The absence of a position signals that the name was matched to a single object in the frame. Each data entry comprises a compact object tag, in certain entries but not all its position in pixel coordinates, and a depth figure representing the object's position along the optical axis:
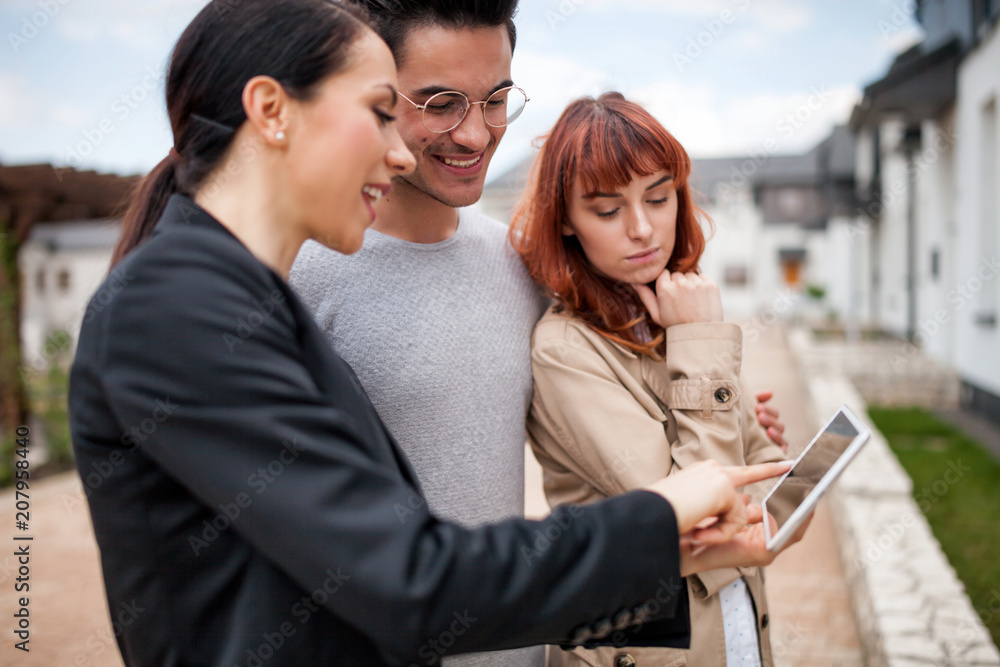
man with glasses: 1.66
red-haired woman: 1.62
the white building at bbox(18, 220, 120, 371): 28.11
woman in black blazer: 0.89
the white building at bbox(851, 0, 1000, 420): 7.74
